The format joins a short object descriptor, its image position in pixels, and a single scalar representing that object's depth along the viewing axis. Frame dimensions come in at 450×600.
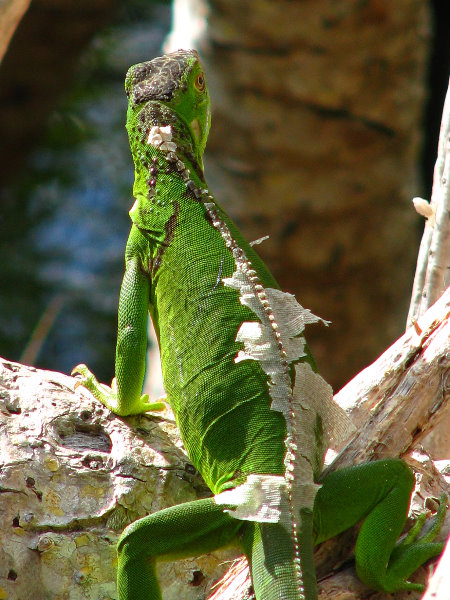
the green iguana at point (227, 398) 4.44
